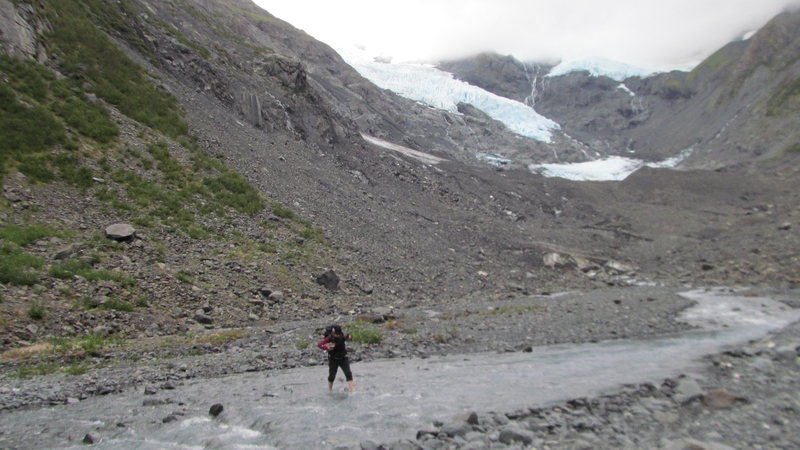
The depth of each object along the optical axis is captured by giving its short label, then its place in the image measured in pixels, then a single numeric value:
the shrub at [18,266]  14.41
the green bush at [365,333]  16.86
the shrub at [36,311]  13.71
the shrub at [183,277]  18.69
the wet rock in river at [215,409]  9.67
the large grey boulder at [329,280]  24.42
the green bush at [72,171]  20.80
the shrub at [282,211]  29.67
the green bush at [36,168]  19.44
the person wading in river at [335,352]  11.54
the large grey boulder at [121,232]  19.05
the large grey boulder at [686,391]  9.95
